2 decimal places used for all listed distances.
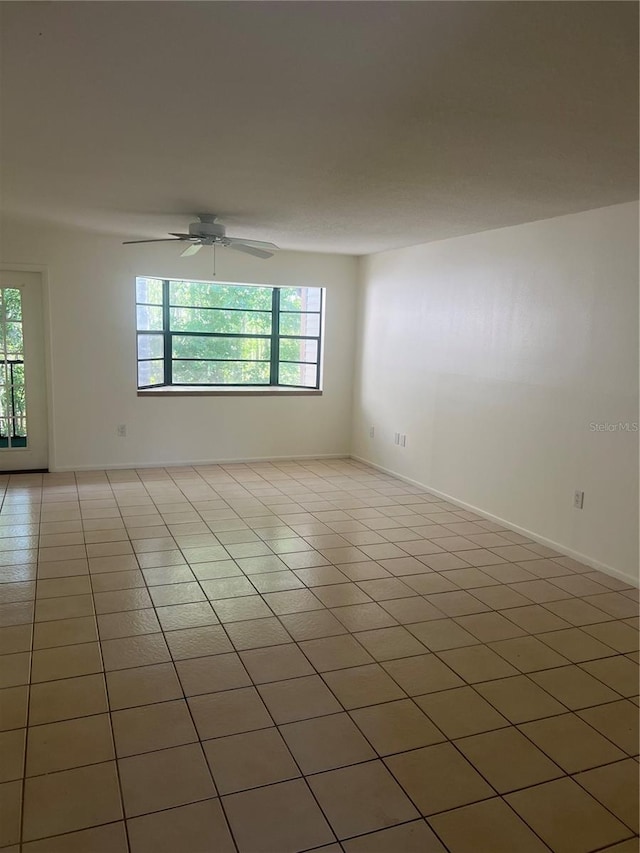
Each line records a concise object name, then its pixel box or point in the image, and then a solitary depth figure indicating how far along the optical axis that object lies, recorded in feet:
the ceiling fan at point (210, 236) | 14.05
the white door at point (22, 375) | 17.97
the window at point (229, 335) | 20.77
